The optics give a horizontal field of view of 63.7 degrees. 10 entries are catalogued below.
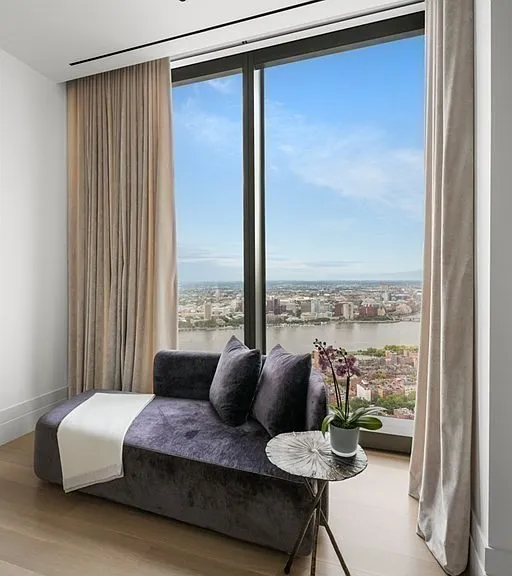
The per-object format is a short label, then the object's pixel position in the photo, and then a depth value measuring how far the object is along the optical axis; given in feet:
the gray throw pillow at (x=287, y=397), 6.60
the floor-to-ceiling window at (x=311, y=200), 8.82
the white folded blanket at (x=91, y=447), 6.89
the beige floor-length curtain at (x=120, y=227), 10.01
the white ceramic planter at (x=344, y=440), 5.18
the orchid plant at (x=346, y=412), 5.24
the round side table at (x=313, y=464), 4.83
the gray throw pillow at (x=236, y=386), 7.36
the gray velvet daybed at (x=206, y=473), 5.72
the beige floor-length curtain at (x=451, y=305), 5.47
